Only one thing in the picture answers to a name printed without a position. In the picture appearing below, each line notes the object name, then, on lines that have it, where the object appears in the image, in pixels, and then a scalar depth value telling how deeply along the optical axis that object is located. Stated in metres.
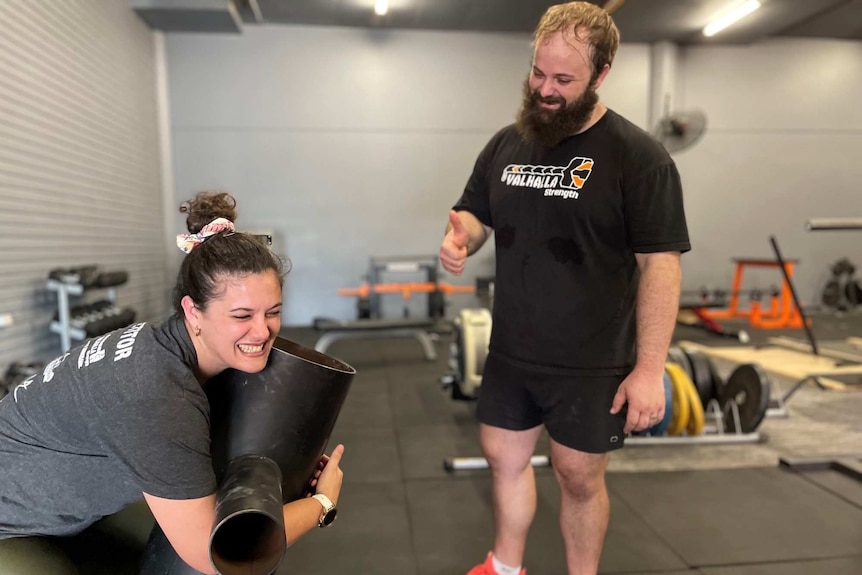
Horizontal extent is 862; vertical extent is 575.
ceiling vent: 5.30
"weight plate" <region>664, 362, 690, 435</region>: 2.77
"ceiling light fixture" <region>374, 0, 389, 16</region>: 5.69
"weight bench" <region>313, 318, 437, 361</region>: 4.58
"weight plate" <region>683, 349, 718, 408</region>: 3.06
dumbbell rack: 3.44
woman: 0.91
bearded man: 1.31
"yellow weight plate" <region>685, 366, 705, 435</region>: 2.77
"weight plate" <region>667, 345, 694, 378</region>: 3.07
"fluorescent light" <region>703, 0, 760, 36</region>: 5.79
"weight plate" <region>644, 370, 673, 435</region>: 2.57
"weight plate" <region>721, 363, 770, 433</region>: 2.78
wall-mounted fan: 5.11
